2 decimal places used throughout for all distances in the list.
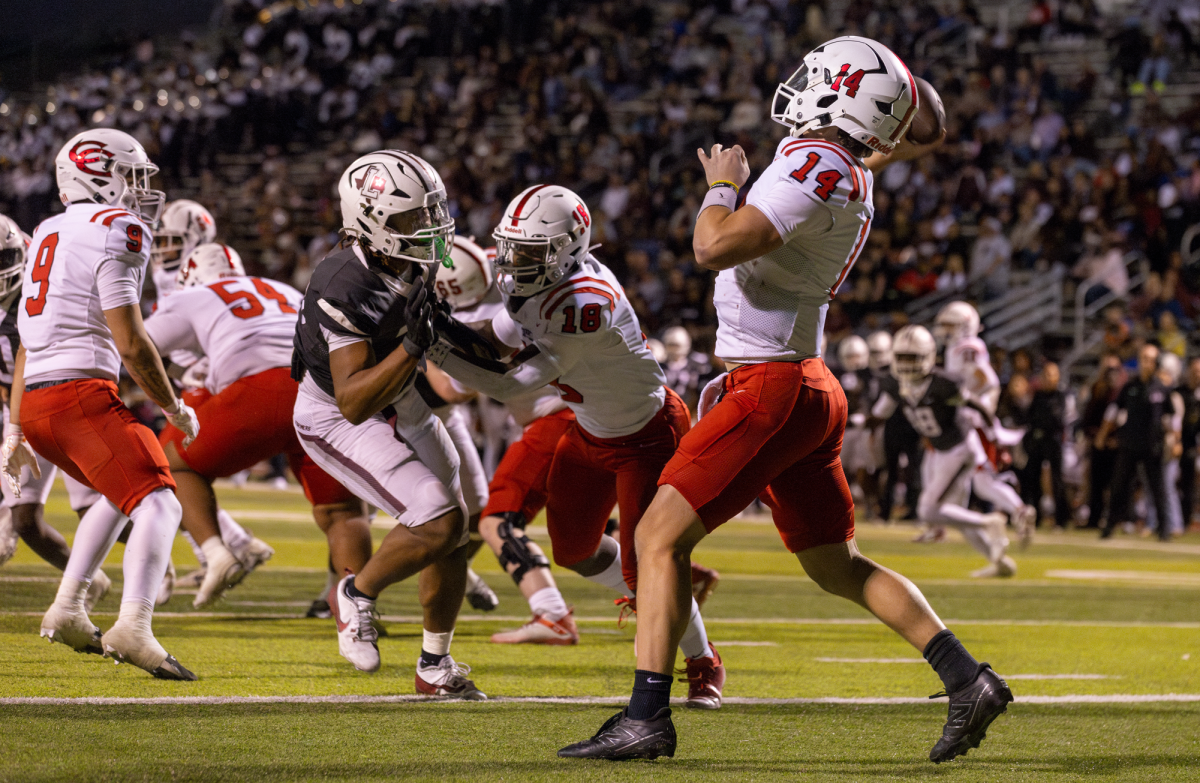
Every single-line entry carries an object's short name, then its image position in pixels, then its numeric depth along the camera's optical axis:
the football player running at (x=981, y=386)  21.61
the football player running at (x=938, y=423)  21.55
